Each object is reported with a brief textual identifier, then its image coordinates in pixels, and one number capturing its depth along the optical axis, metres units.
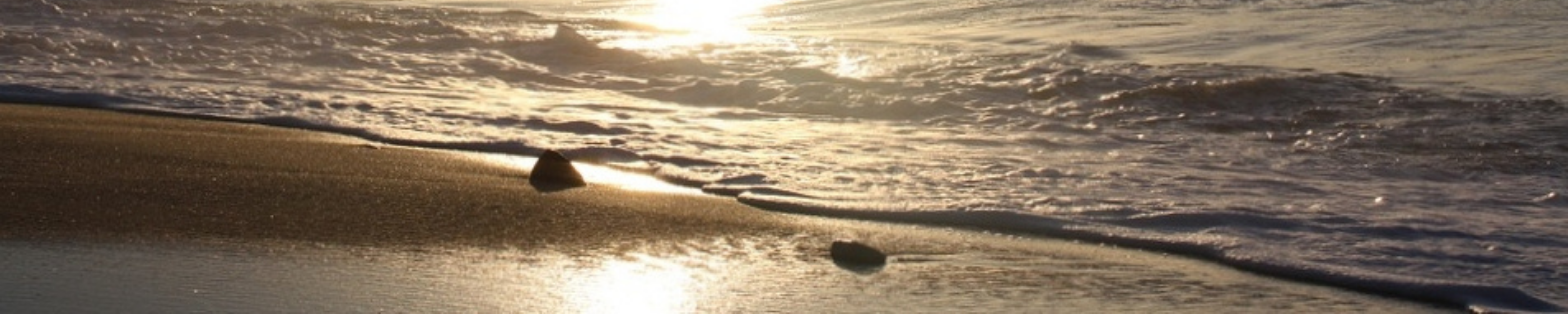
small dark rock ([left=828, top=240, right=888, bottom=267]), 4.99
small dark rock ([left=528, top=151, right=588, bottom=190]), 6.30
